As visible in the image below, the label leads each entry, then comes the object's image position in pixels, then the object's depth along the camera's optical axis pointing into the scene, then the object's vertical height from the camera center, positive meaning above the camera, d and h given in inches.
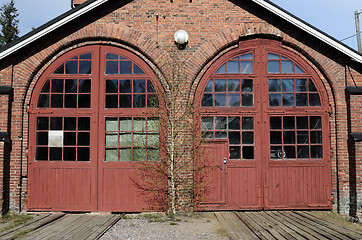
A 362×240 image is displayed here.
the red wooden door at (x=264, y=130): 351.6 +9.8
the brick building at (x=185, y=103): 348.2 +40.8
